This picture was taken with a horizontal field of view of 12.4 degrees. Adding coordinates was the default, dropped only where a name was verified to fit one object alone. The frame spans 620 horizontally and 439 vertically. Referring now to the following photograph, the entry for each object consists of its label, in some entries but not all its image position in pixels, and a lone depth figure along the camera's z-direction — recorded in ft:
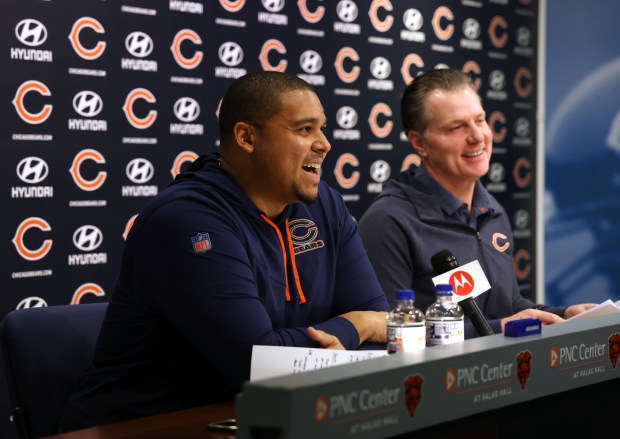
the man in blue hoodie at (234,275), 16.54
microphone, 16.45
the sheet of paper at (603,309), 17.00
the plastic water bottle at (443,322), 16.32
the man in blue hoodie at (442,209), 18.45
